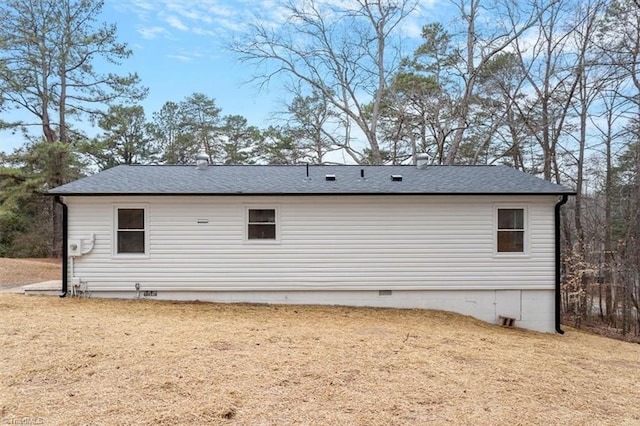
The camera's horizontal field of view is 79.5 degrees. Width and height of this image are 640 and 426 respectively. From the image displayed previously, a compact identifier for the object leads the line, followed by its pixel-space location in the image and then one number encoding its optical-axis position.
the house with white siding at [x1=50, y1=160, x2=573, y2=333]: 8.38
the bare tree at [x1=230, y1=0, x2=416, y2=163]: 18.48
